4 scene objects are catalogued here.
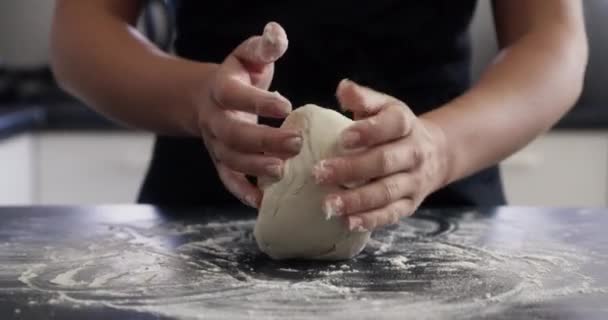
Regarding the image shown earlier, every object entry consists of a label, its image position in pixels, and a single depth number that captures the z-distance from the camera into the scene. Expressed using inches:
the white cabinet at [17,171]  79.9
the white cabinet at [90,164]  87.4
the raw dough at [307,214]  41.8
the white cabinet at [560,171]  85.4
